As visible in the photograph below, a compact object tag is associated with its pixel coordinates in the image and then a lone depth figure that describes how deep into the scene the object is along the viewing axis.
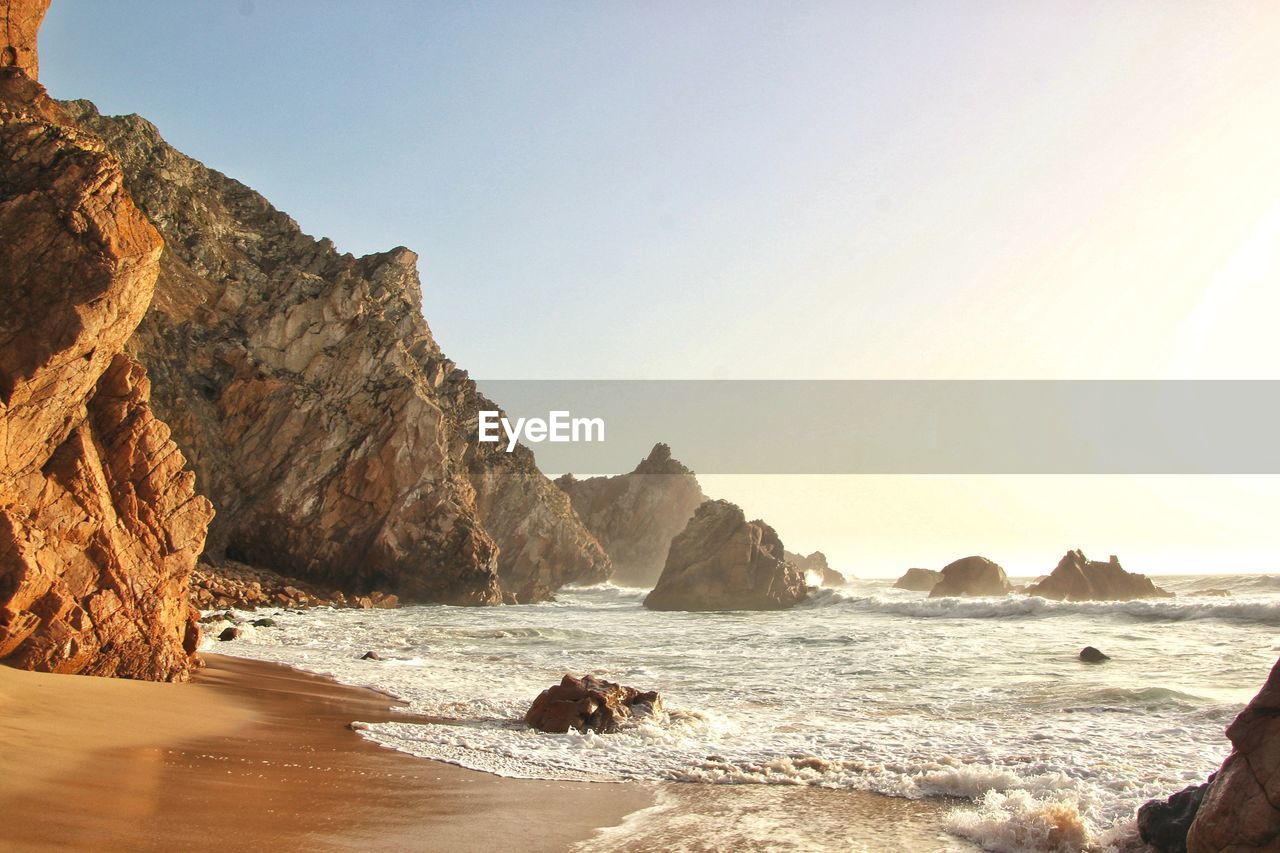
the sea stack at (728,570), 46.09
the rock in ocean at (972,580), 46.94
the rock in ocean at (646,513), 98.94
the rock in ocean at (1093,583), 40.25
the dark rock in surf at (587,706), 10.19
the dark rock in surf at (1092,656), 17.88
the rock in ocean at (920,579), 65.94
